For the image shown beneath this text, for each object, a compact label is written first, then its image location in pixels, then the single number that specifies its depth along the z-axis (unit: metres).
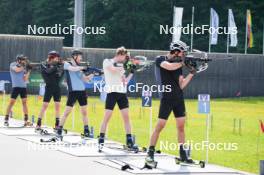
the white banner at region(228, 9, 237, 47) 59.59
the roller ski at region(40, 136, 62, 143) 19.91
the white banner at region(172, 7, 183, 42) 54.31
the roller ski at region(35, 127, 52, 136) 22.03
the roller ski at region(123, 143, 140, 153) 17.89
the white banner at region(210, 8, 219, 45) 58.47
